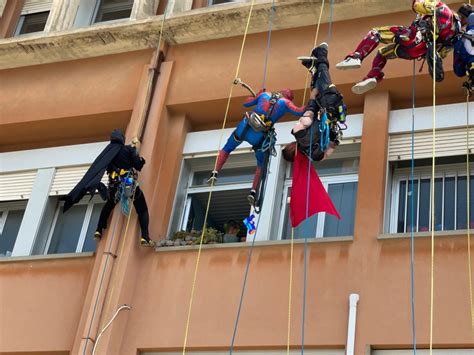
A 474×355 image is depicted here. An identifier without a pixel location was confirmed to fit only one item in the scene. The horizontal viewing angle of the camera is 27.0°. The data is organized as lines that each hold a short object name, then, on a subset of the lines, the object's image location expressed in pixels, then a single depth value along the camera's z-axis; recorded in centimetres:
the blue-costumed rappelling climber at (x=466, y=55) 1093
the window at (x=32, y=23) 1766
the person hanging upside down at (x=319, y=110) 1099
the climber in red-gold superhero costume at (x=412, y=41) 1100
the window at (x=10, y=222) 1501
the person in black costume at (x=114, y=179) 1316
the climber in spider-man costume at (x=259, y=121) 1162
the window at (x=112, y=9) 1733
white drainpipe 1122
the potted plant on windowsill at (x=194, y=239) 1312
